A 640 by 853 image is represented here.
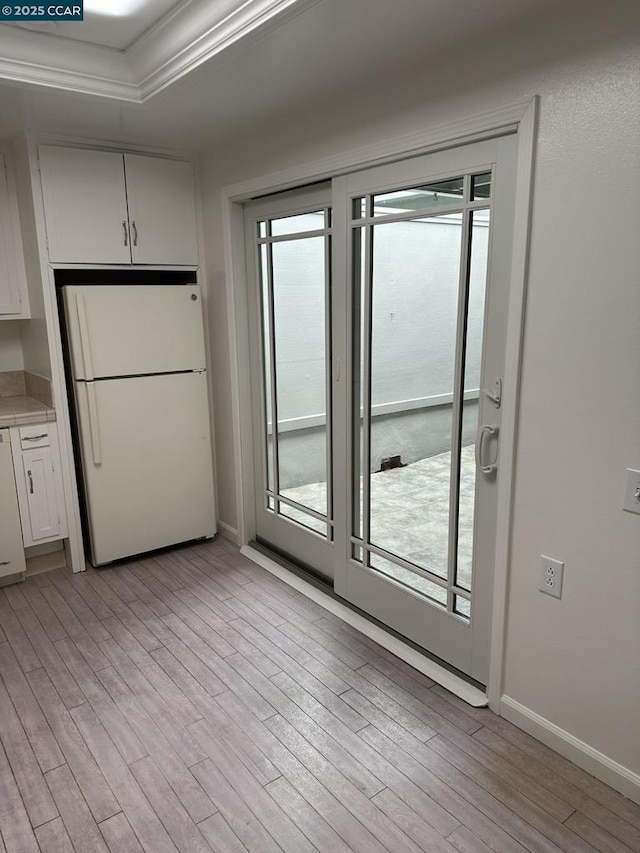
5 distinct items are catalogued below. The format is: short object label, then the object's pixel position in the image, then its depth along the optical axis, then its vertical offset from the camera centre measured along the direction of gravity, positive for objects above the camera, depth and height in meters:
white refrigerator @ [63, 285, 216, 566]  3.22 -0.65
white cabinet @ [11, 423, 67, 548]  3.22 -1.00
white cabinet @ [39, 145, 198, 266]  3.10 +0.49
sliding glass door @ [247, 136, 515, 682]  2.17 -0.34
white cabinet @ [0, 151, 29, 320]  3.34 +0.21
